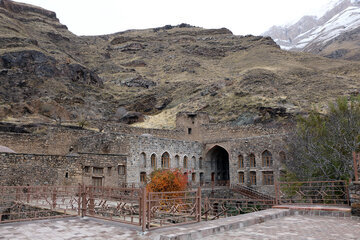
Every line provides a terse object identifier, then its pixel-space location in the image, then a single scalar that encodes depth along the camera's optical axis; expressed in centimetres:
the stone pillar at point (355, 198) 907
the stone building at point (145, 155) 1873
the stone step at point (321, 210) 948
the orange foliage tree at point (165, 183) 1941
